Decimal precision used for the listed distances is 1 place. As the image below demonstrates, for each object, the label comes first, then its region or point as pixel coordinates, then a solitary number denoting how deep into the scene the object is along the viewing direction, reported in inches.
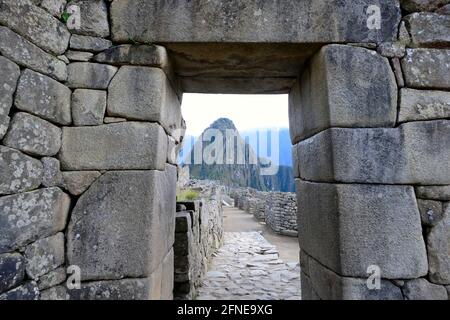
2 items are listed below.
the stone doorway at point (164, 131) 60.8
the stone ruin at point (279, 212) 378.9
